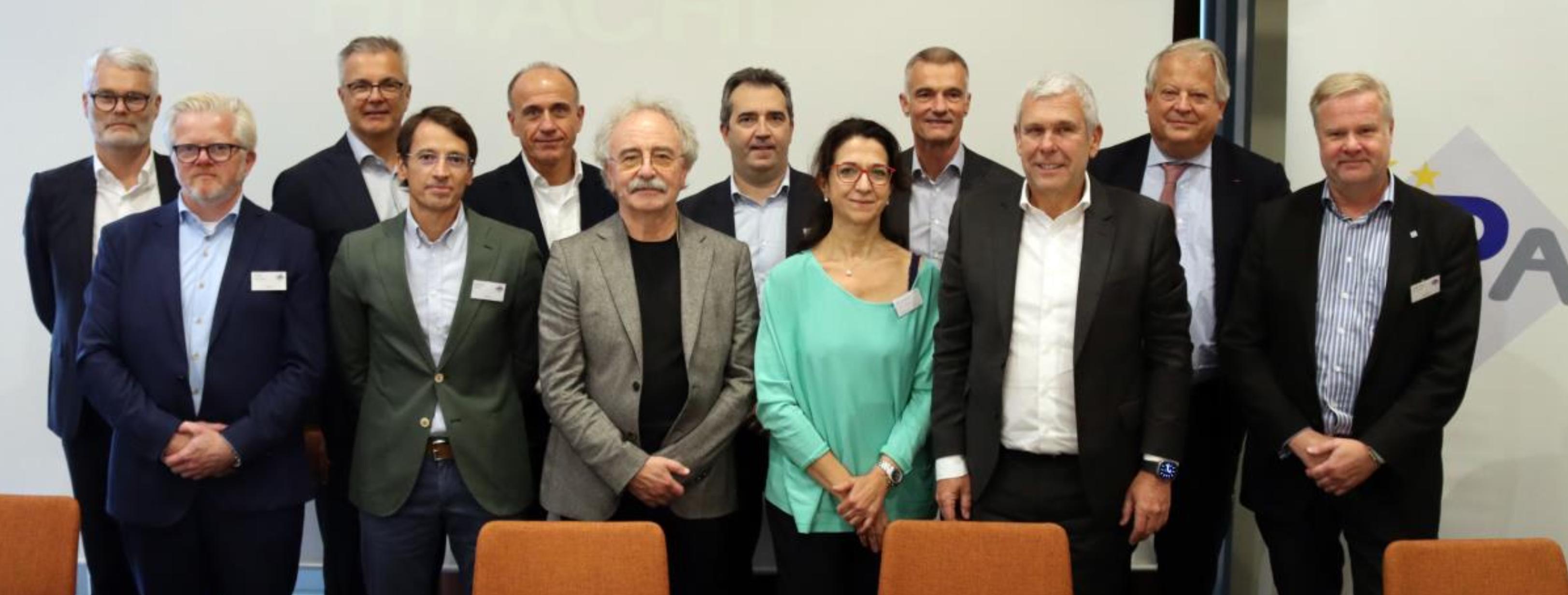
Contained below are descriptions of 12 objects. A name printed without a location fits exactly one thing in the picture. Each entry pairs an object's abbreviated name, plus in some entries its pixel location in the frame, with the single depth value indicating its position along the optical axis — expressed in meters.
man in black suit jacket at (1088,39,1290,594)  3.27
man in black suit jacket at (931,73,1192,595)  2.66
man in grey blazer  2.84
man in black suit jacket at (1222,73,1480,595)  2.83
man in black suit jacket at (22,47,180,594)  3.33
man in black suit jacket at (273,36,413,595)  3.43
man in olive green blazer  2.92
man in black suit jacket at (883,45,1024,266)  3.42
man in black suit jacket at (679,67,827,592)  3.32
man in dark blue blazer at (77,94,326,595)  2.90
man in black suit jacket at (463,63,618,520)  3.50
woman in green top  2.76
